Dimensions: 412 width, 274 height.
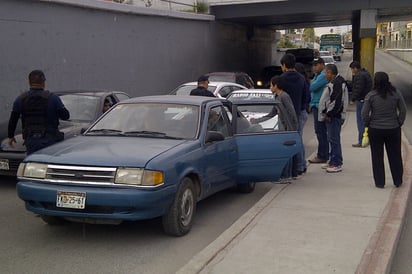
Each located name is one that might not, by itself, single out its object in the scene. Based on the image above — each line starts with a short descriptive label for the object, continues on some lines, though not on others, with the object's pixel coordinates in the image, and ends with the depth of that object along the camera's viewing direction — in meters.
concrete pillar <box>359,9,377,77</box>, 24.17
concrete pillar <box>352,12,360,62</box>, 33.77
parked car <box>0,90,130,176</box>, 7.85
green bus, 69.06
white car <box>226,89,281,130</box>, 7.66
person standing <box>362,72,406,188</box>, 7.54
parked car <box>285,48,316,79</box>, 29.93
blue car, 5.19
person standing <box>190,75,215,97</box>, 9.54
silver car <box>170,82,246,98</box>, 13.41
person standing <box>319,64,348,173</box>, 8.83
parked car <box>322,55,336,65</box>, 44.69
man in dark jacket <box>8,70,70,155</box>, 6.82
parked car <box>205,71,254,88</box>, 17.31
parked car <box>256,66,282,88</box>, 24.78
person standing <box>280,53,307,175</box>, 8.89
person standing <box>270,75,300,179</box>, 8.00
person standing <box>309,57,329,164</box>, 9.48
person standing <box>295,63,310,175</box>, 9.23
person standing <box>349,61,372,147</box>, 11.44
